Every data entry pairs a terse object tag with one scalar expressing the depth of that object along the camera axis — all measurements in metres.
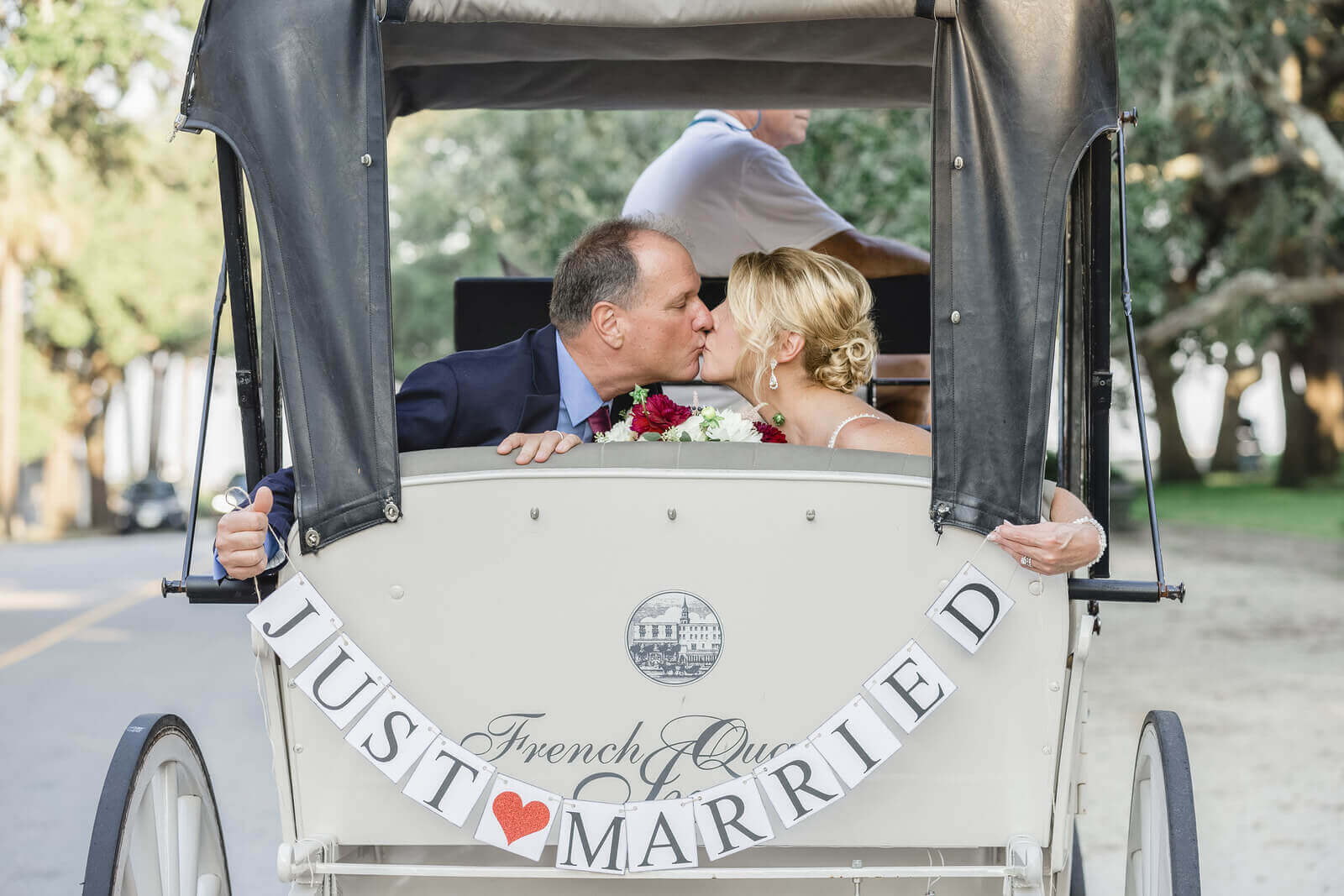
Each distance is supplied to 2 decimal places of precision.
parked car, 64.87
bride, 6.29
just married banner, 5.21
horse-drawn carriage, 5.20
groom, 6.35
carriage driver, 9.80
